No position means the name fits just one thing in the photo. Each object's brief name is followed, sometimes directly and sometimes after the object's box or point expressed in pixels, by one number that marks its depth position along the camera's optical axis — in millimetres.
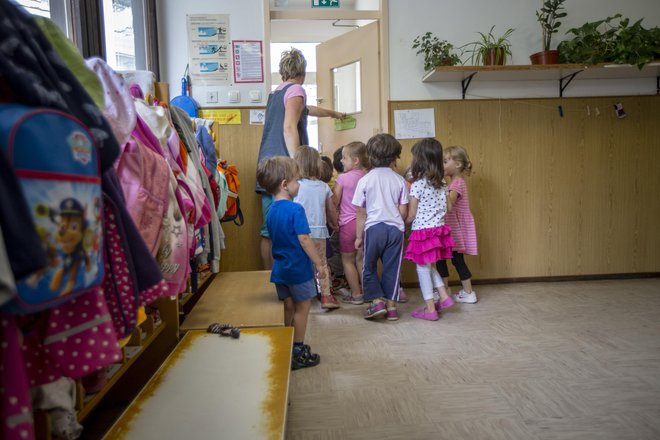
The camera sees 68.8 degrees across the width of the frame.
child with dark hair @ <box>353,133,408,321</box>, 2928
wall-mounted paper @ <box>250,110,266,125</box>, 3680
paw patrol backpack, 579
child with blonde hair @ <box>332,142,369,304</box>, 3396
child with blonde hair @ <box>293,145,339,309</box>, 2903
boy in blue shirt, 2141
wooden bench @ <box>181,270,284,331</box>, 1935
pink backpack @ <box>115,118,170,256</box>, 1063
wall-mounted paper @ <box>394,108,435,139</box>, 3773
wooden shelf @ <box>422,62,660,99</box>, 3441
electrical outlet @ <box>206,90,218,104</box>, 3633
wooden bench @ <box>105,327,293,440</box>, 1108
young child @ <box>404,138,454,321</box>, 2967
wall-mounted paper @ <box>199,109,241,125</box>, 3648
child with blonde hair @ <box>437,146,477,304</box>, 3420
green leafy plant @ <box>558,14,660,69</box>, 3414
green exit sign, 3754
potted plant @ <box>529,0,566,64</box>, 3514
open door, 3832
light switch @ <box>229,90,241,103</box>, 3643
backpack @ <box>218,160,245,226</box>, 2842
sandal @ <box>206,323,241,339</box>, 1677
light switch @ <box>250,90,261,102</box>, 3658
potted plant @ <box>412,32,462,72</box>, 3549
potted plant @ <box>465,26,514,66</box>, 3564
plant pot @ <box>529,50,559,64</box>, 3539
